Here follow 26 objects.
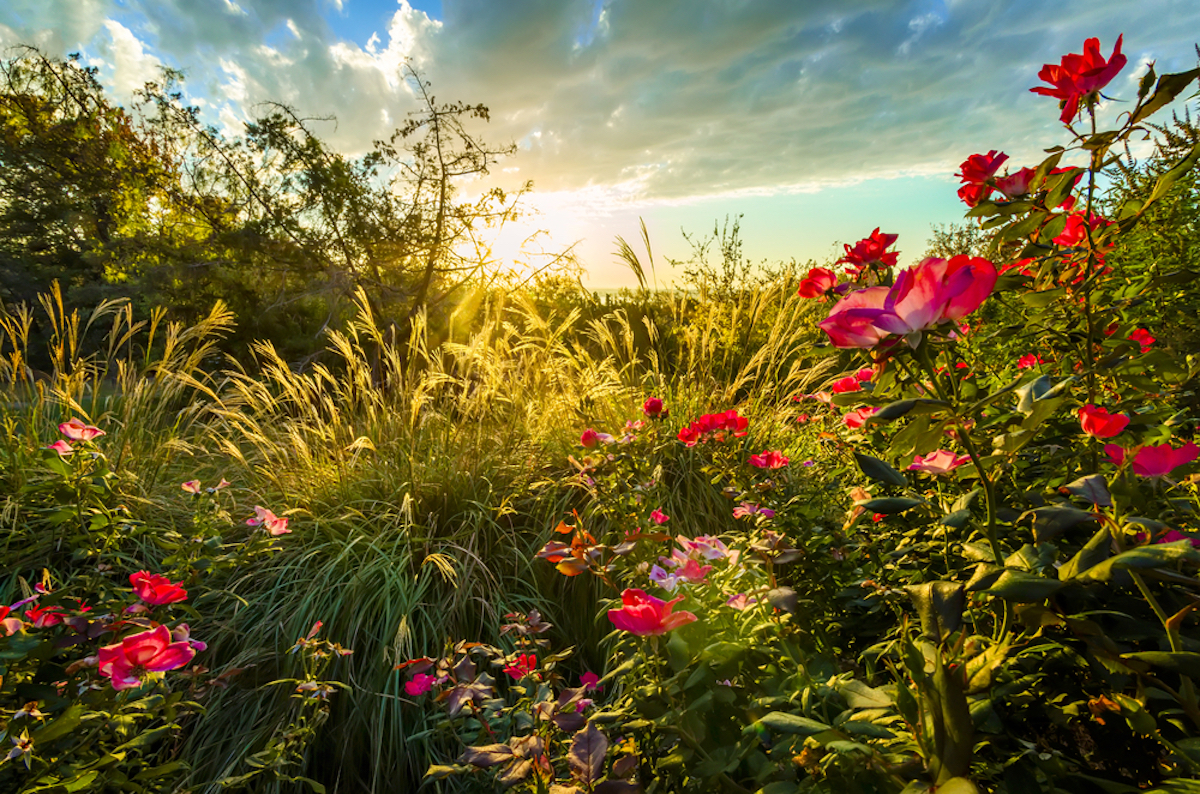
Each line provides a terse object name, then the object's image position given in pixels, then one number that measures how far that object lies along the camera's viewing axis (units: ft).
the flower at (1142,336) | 4.15
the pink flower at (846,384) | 4.30
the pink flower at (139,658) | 3.11
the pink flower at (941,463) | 2.54
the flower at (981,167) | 3.27
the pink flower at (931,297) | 1.83
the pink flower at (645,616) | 2.32
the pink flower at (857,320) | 1.87
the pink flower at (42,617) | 3.73
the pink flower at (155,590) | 3.76
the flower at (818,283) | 3.75
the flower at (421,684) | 3.36
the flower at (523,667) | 3.50
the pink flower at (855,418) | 3.90
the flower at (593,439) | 4.63
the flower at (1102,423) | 2.30
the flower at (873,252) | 3.69
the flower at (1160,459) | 2.03
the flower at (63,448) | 4.84
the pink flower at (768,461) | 4.67
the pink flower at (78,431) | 4.75
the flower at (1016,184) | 3.20
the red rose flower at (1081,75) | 2.89
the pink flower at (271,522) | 5.22
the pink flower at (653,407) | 5.14
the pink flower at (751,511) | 3.77
